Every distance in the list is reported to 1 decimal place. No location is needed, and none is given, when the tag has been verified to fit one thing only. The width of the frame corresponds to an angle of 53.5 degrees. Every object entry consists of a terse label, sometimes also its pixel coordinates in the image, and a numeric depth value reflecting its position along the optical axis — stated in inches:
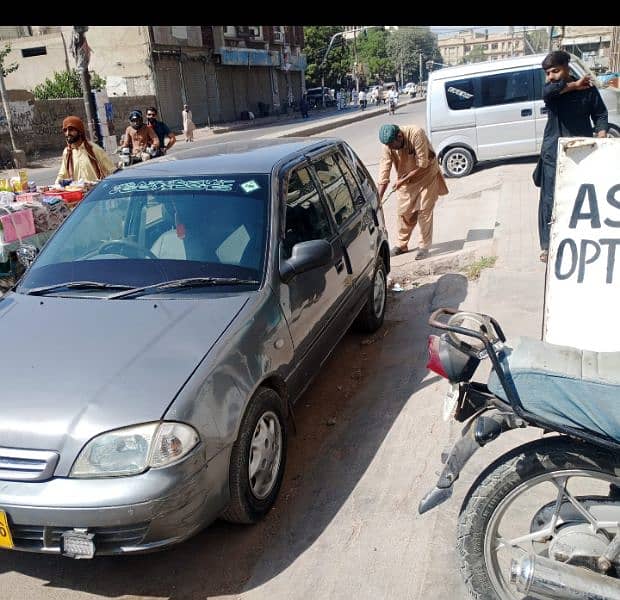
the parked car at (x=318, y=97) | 2240.4
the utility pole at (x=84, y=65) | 480.1
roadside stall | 199.0
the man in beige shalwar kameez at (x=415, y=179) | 279.7
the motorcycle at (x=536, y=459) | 75.8
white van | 459.5
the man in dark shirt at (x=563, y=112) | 211.2
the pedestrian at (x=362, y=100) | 1744.3
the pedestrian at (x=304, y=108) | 1761.8
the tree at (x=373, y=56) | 3339.1
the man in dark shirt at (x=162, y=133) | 404.5
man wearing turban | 272.5
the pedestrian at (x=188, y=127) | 1145.4
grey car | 92.5
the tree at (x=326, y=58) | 2553.9
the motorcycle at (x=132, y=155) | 335.9
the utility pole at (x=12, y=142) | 907.4
